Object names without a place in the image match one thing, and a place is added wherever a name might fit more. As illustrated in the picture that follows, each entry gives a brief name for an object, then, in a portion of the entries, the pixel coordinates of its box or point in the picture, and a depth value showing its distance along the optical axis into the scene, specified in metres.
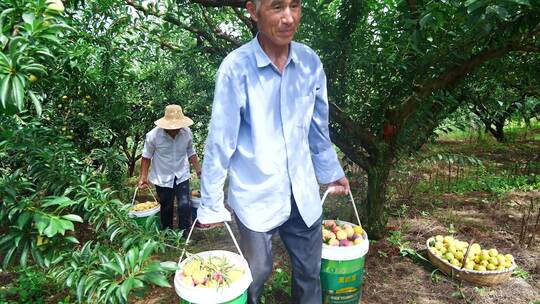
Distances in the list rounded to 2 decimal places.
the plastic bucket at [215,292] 1.53
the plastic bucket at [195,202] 4.29
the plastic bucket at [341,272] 2.08
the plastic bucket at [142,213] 3.54
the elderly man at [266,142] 1.69
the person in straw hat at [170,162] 3.77
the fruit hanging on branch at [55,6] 1.25
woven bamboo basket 2.80
